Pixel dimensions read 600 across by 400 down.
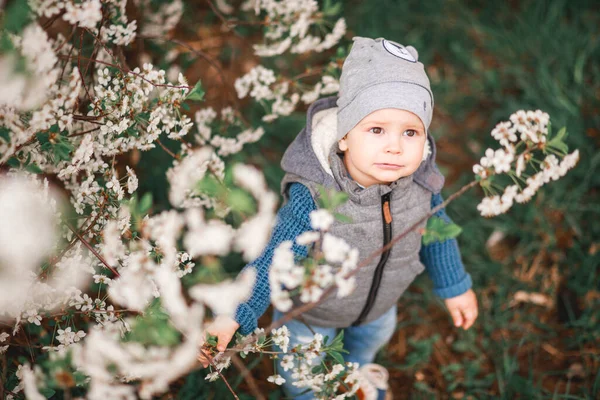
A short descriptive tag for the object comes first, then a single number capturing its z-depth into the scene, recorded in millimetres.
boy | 1573
